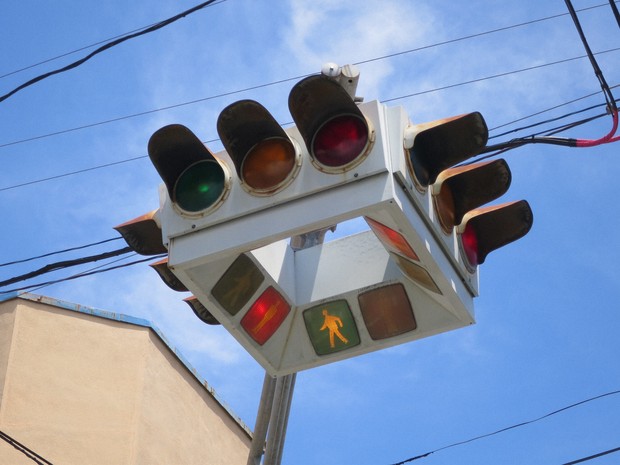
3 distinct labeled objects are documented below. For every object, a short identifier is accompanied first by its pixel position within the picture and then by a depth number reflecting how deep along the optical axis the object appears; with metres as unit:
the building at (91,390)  11.54
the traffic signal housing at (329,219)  5.47
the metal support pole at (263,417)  6.50
